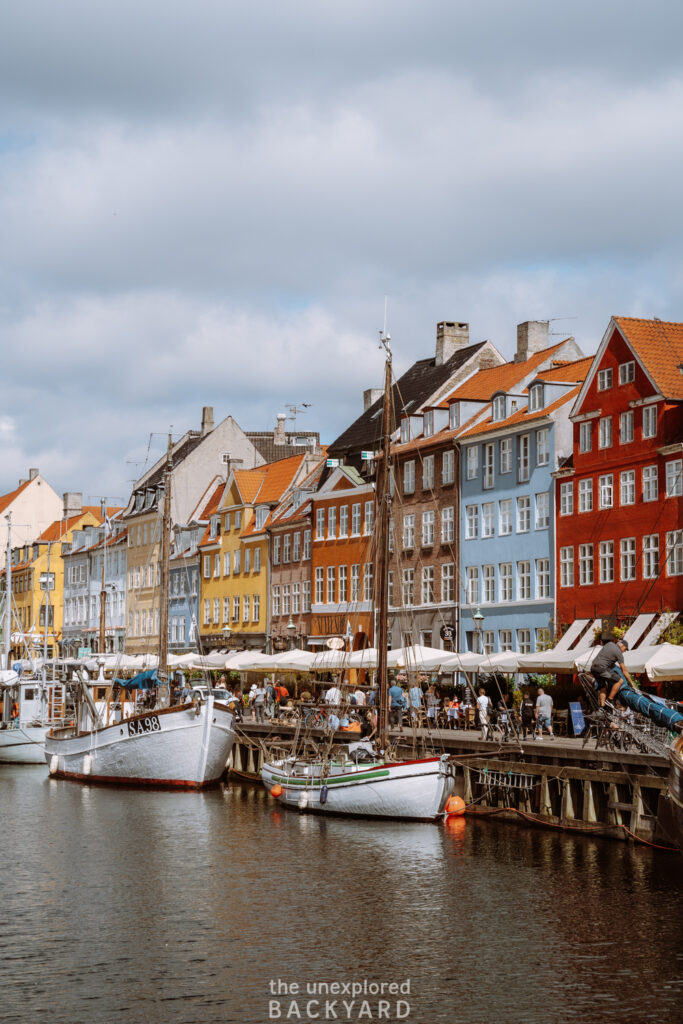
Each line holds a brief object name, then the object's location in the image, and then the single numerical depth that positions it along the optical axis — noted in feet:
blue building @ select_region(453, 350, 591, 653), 210.79
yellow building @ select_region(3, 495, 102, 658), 425.28
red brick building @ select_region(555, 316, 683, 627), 184.44
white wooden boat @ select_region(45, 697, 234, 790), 161.17
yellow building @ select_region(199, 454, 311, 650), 298.76
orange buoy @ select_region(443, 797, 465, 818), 125.08
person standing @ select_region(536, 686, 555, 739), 147.43
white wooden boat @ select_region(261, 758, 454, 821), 123.65
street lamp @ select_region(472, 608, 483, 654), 220.06
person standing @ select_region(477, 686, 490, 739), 149.69
